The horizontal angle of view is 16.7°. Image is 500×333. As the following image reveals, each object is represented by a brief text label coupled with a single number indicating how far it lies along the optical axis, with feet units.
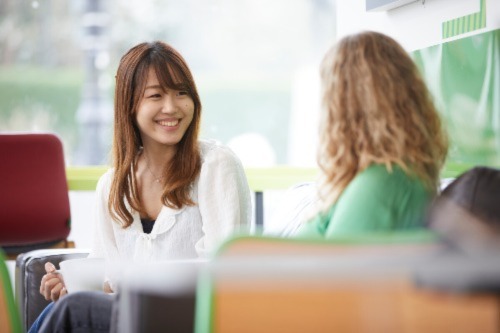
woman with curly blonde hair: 11.24
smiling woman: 13.60
